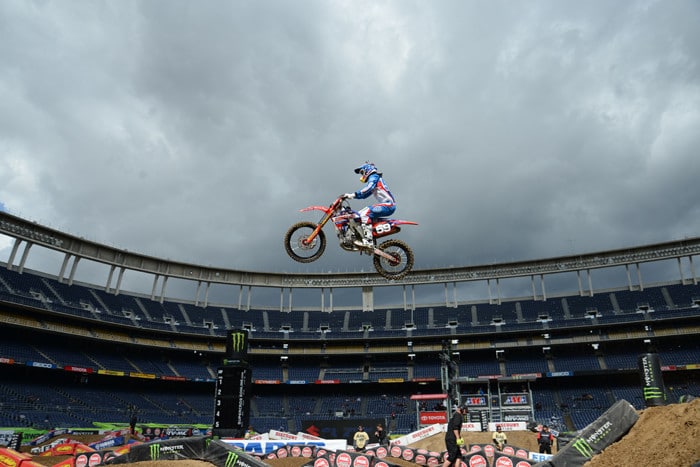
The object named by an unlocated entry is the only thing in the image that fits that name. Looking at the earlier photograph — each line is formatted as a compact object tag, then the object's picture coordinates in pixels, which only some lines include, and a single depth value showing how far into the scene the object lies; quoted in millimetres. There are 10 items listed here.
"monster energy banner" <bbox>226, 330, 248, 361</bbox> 20984
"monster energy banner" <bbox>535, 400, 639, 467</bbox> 11000
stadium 40406
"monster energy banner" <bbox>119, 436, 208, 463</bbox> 13773
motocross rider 11398
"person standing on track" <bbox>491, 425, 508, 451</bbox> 20605
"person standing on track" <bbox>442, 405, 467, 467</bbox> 10898
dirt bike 11641
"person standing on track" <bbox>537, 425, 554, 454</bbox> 19141
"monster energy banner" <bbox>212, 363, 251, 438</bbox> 20484
